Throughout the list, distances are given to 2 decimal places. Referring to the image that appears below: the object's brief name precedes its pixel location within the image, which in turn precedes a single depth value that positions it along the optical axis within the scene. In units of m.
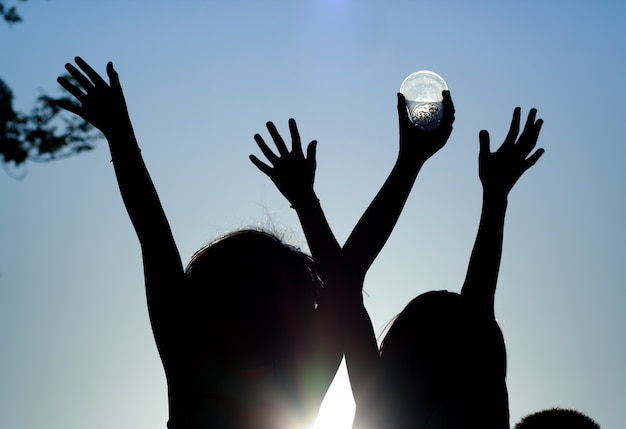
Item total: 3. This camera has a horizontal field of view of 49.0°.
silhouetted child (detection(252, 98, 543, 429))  2.77
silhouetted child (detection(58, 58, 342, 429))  2.64
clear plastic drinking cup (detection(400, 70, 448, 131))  4.15
